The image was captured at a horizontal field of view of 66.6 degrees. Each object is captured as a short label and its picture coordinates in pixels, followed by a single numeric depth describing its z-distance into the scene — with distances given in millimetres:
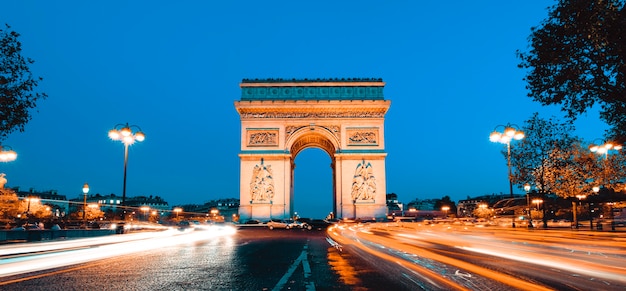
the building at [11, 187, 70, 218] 109994
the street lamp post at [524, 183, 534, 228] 32781
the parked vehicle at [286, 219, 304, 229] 39084
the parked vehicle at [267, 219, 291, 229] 38306
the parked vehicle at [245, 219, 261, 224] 45009
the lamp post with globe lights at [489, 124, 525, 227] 24906
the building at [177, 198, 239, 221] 169425
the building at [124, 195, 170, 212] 156125
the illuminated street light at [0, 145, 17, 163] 27703
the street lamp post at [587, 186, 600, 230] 35588
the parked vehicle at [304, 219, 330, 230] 39188
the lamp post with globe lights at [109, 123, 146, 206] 20781
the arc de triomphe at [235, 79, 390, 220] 48344
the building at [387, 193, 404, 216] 145775
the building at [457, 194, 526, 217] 149938
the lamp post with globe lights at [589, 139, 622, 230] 29481
